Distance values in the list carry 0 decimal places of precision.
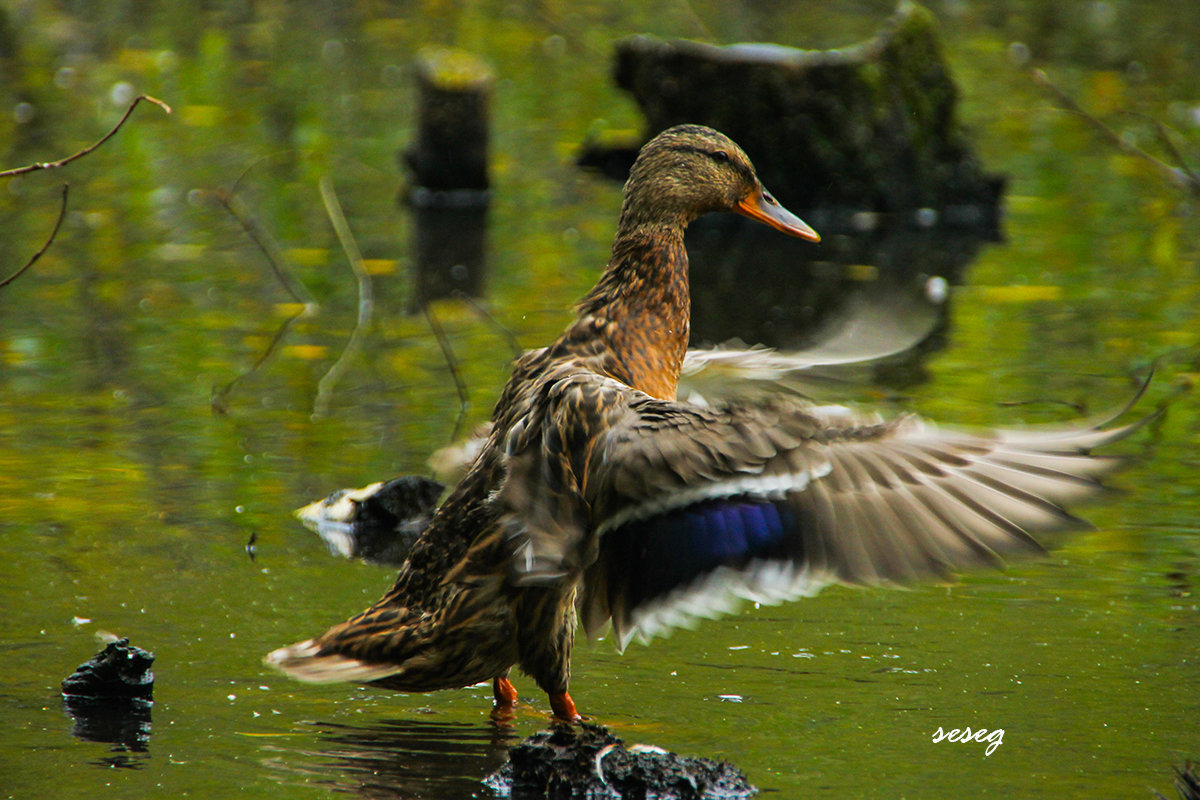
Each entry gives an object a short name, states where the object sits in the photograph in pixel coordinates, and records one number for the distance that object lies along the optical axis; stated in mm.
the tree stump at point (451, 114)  22141
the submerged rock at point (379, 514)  11672
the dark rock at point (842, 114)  22609
